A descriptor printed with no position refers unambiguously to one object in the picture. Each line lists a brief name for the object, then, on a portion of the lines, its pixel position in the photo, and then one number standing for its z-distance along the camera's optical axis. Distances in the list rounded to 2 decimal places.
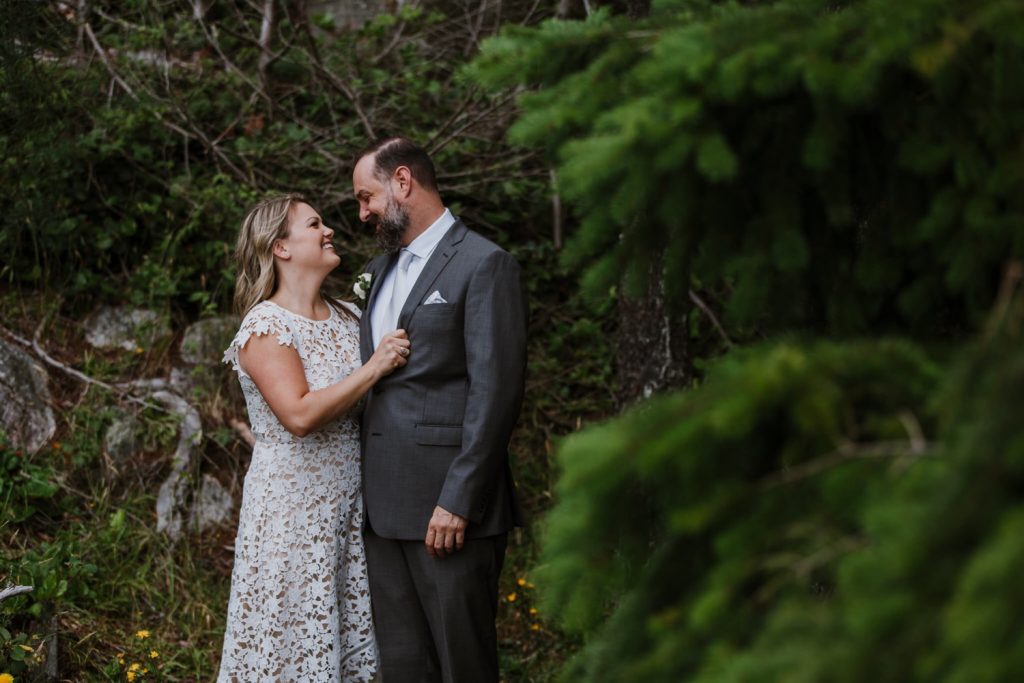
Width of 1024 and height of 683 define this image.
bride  3.27
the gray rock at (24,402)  5.05
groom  3.09
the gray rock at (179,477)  4.95
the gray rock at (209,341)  5.54
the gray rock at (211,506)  5.05
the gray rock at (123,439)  5.14
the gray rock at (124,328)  5.68
